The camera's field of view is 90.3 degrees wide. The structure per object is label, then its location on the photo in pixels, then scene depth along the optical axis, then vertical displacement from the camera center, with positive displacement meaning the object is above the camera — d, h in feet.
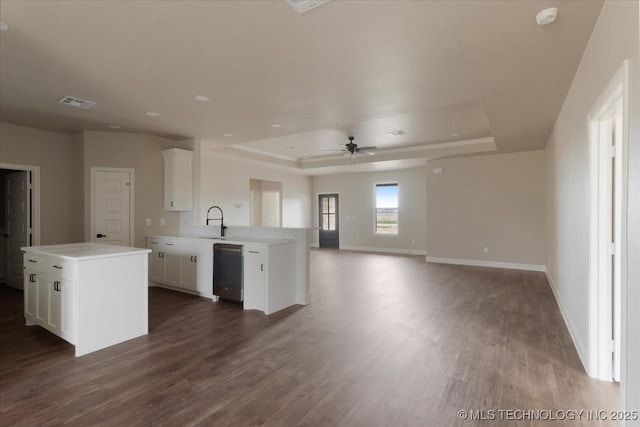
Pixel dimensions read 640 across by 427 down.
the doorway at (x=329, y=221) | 37.81 -1.08
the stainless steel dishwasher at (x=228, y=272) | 14.44 -2.81
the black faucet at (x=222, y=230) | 17.78 -1.01
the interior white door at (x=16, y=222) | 17.52 -0.58
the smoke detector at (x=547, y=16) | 7.02 +4.43
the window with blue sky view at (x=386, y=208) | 33.86 +0.37
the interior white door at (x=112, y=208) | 17.72 +0.23
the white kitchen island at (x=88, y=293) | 9.72 -2.67
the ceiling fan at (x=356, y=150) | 21.18 +4.21
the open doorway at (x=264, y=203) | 35.58 +1.03
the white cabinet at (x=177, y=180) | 19.03 +1.96
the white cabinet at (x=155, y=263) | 17.78 -2.87
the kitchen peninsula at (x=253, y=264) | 13.69 -2.53
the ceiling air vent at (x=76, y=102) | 12.96 +4.60
